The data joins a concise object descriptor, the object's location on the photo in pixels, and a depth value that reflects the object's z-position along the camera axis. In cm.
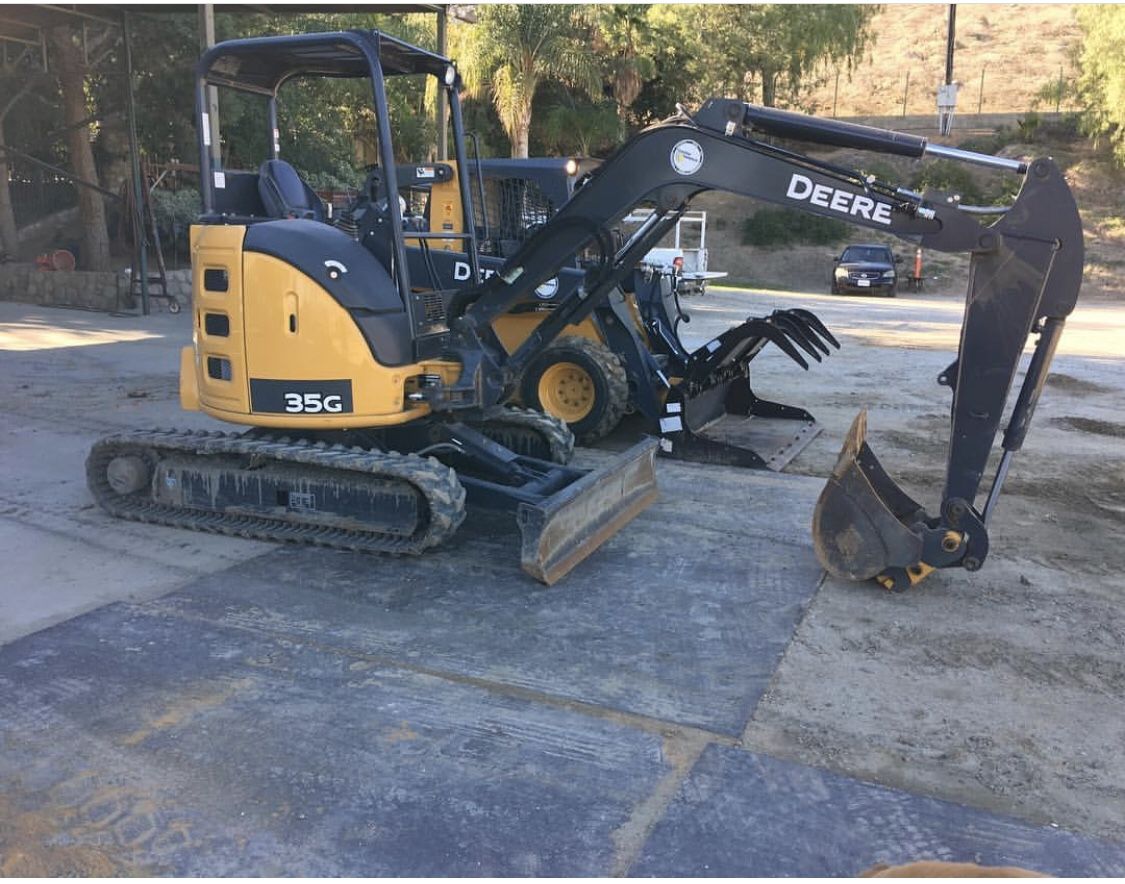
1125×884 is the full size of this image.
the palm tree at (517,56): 2581
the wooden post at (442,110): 1571
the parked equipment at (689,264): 2238
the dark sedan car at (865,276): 2833
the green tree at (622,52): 3269
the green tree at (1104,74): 3662
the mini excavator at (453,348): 471
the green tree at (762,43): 3862
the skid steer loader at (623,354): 824
